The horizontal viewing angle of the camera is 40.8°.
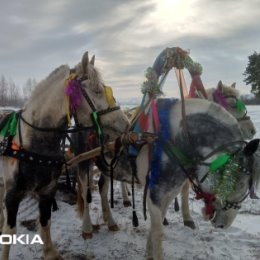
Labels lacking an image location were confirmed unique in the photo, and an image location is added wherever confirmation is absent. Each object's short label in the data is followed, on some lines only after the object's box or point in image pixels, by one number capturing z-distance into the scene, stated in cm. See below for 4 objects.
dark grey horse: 338
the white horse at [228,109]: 589
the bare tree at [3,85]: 8725
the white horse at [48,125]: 362
